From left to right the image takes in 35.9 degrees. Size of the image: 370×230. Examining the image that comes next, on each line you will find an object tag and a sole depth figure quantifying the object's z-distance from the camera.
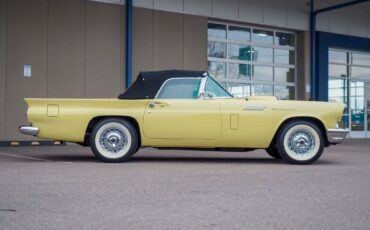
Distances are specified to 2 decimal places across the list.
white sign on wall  14.35
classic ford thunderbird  8.96
